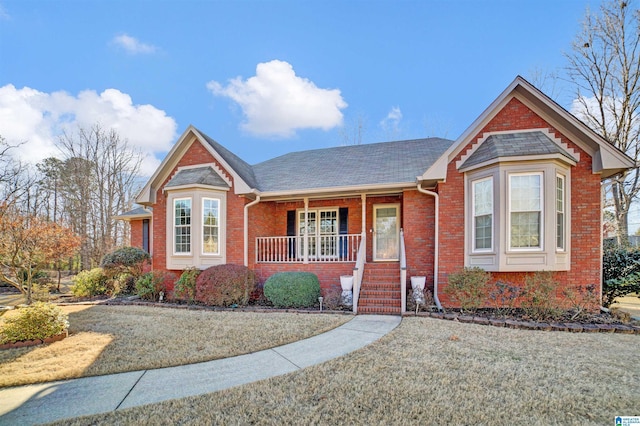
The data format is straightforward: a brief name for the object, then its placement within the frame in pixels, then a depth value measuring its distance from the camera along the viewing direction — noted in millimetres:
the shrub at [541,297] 7461
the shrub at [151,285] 11055
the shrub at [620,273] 8539
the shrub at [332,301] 9055
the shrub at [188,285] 10164
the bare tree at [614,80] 15188
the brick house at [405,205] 8141
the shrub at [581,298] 7539
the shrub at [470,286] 7984
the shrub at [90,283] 12602
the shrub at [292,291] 9281
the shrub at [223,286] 9414
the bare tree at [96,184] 23422
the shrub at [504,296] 7730
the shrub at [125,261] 11477
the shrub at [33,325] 5930
